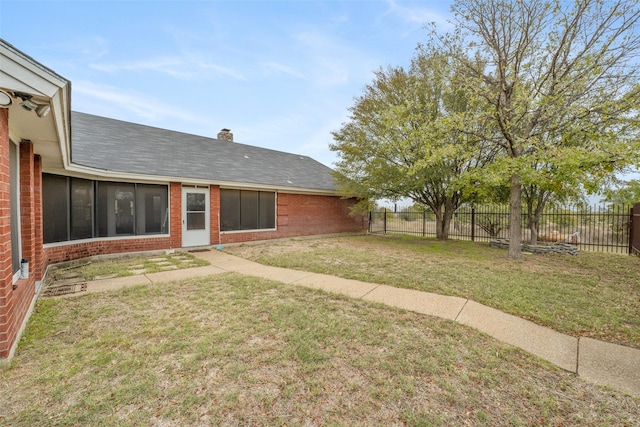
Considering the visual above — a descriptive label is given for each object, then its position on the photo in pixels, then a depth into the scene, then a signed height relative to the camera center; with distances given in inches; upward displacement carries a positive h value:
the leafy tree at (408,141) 353.4 +95.2
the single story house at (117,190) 105.5 +19.3
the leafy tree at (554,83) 271.6 +136.9
